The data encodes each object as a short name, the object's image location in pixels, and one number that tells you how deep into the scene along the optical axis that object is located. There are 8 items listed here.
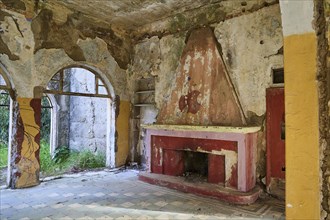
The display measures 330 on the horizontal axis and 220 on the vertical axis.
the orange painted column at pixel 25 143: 4.13
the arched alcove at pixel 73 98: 5.81
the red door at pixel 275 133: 3.84
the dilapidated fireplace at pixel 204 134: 3.80
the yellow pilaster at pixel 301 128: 1.44
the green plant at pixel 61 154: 6.97
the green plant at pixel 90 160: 6.22
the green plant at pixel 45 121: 8.27
